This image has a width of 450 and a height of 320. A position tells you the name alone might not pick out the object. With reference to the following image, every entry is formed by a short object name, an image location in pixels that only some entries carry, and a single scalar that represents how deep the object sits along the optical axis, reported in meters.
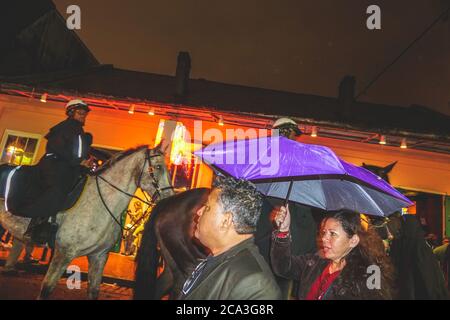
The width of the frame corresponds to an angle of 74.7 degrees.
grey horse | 4.57
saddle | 4.73
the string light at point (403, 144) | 8.80
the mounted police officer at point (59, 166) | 4.61
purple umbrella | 2.46
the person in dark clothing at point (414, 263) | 3.19
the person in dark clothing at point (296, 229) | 3.63
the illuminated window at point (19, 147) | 10.97
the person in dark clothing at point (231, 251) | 1.60
